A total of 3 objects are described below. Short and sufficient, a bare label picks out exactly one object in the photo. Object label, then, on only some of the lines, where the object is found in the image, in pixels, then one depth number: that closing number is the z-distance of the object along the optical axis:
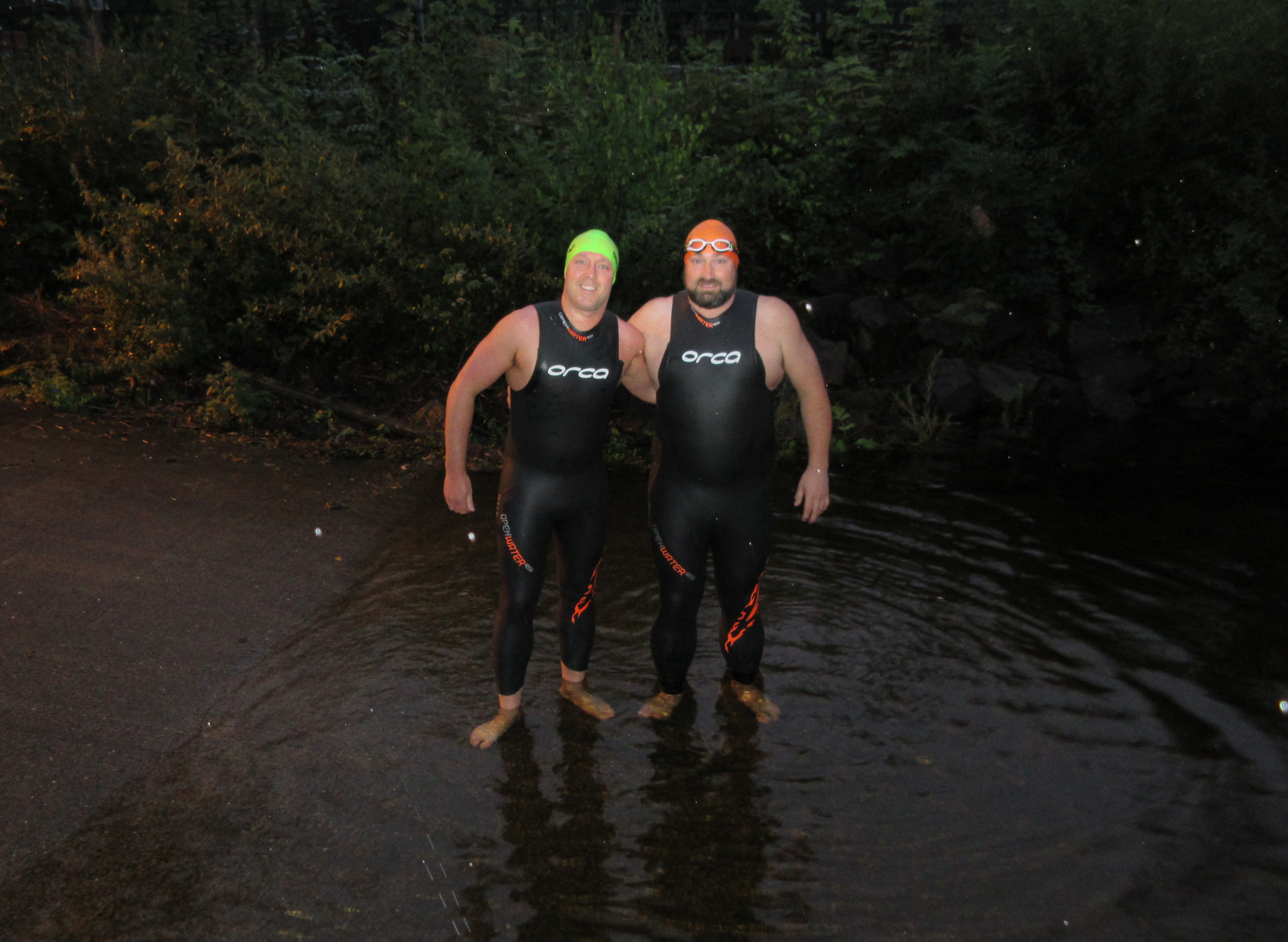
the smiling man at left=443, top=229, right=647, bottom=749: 4.38
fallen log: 9.02
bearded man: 4.48
